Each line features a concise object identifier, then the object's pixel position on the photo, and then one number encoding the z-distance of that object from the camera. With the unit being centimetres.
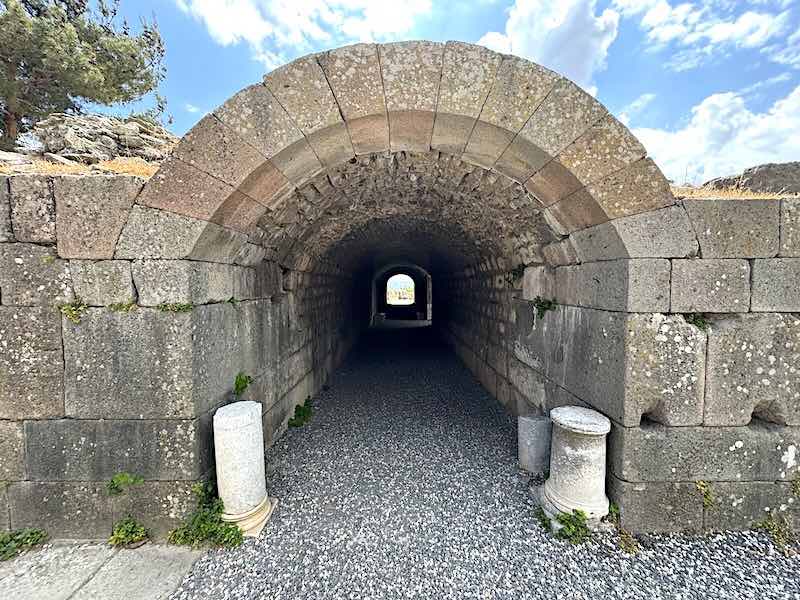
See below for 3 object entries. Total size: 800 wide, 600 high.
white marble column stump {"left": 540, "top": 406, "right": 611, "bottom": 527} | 291
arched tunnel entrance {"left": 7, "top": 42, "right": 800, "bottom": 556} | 273
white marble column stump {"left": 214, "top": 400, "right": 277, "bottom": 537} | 289
